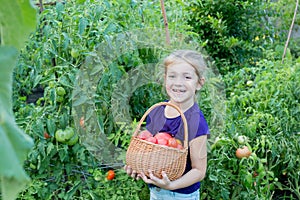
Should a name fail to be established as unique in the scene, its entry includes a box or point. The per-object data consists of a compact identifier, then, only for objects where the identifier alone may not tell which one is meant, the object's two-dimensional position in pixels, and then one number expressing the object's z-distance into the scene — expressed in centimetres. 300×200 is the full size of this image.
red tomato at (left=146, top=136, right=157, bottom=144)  187
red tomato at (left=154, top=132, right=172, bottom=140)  190
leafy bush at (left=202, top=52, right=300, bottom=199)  256
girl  191
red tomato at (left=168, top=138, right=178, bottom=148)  188
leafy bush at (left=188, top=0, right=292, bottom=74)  434
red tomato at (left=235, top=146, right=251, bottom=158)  260
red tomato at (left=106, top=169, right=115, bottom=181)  233
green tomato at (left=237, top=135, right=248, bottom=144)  264
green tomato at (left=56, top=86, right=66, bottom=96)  216
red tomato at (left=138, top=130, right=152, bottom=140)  193
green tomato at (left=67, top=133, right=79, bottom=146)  224
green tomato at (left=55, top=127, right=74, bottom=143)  219
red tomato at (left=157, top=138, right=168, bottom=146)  186
